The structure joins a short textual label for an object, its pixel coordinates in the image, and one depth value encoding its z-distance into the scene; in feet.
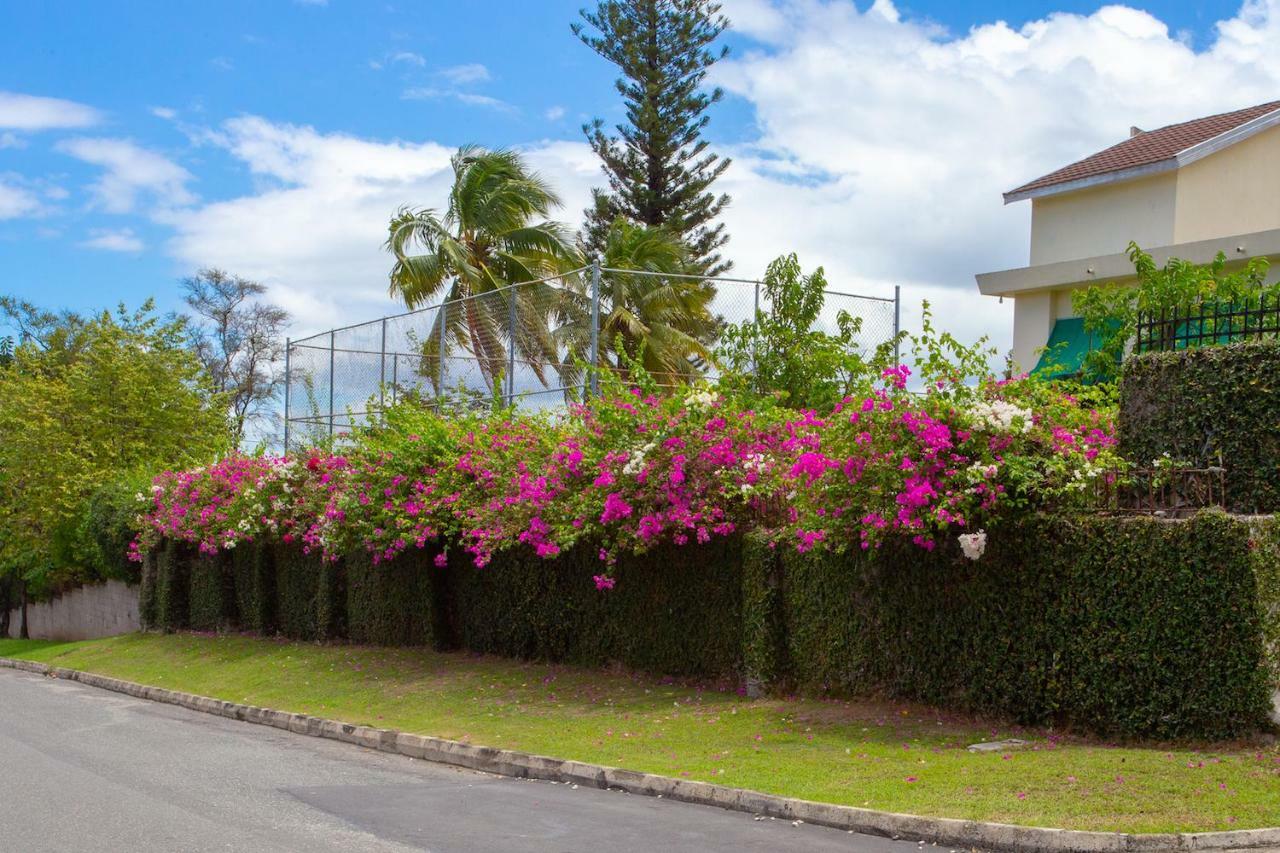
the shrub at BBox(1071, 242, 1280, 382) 69.00
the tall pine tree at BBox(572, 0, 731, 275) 136.15
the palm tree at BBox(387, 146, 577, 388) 115.96
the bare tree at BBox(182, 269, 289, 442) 195.00
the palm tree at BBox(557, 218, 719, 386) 106.52
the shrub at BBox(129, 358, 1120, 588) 42.16
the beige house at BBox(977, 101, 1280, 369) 88.74
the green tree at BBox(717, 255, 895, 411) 76.13
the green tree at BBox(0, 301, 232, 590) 141.08
